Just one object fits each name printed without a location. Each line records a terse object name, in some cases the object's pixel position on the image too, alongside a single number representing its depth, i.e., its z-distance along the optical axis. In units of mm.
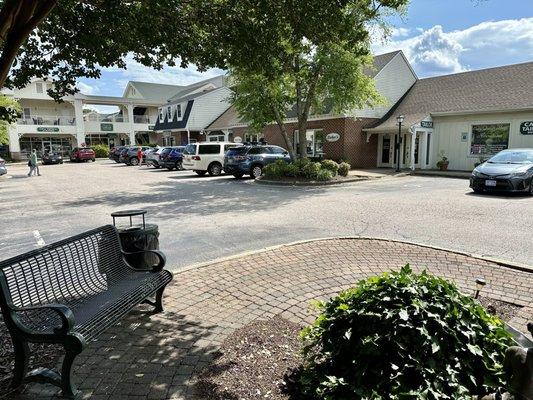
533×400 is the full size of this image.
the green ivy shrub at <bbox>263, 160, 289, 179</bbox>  18203
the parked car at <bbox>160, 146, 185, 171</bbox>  27656
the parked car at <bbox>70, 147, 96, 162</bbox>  42844
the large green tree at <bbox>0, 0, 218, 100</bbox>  5484
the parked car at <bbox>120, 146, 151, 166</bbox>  35875
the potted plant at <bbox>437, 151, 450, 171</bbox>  22906
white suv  22141
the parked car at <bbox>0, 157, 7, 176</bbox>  24981
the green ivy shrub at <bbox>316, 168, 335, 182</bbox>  17875
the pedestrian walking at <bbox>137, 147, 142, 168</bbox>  34922
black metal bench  2809
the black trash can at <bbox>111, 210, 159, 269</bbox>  4590
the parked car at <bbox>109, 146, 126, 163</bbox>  39069
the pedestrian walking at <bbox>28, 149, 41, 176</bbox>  25725
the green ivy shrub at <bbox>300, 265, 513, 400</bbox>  2240
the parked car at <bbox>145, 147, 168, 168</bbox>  29916
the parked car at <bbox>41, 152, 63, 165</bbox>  40281
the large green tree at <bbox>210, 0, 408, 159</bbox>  4861
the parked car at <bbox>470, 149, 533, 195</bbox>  12633
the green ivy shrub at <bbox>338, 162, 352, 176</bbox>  19719
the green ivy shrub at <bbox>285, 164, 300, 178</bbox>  18094
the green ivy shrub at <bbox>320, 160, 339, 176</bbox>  19312
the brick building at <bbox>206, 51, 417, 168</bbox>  25375
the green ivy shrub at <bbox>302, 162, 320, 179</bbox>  18000
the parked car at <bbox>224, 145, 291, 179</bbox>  19984
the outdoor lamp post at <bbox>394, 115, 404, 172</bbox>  22094
